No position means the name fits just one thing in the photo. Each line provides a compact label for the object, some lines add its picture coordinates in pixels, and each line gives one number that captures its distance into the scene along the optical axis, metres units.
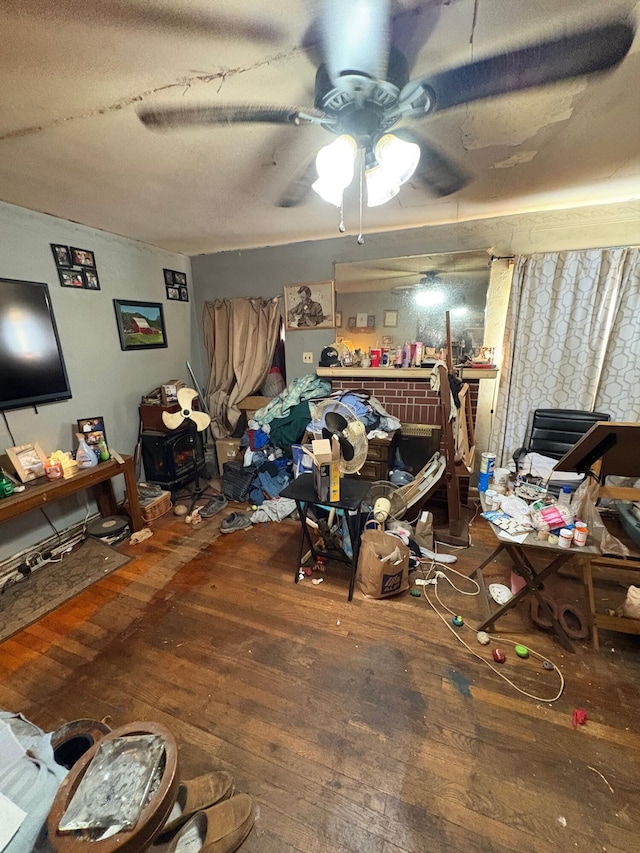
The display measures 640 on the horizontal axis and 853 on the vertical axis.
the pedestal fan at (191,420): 3.07
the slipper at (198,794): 1.06
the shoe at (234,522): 2.85
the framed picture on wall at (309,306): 3.37
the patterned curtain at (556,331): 2.55
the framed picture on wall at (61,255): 2.53
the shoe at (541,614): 1.81
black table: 1.96
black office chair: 2.58
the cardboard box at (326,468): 1.96
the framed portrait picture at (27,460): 2.26
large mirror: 2.91
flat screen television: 2.27
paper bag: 1.99
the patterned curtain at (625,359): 2.48
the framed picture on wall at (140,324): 3.12
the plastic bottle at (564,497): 1.98
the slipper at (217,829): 1.00
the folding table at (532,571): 1.58
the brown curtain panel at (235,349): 3.66
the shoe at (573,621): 1.77
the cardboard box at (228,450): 3.69
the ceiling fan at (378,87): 0.97
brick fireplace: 3.12
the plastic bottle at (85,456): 2.55
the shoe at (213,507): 3.10
